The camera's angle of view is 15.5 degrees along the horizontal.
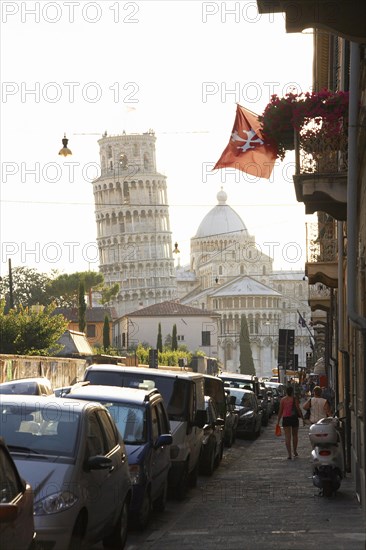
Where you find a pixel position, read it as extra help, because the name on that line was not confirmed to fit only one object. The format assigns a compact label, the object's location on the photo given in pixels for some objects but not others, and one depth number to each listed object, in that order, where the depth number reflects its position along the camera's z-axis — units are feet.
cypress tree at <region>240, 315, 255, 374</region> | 647.60
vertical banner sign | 214.69
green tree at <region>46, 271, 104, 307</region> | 527.81
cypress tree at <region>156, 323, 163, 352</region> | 470.39
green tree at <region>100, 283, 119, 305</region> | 565.12
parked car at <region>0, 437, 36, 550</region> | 25.73
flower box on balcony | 57.98
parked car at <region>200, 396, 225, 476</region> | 75.41
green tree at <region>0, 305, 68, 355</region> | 189.37
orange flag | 67.10
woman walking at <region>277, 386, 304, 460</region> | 86.38
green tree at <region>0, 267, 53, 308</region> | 529.86
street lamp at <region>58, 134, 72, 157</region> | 118.52
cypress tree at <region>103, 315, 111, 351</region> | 414.82
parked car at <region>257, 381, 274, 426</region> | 154.25
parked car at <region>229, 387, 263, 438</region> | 123.65
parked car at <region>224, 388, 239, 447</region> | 105.91
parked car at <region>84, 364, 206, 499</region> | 61.62
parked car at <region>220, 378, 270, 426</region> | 140.26
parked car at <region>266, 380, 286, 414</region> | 205.64
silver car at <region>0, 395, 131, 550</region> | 34.06
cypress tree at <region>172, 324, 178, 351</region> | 472.19
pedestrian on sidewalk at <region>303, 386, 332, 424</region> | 76.33
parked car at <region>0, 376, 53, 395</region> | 86.11
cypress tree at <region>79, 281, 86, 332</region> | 391.20
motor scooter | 58.49
